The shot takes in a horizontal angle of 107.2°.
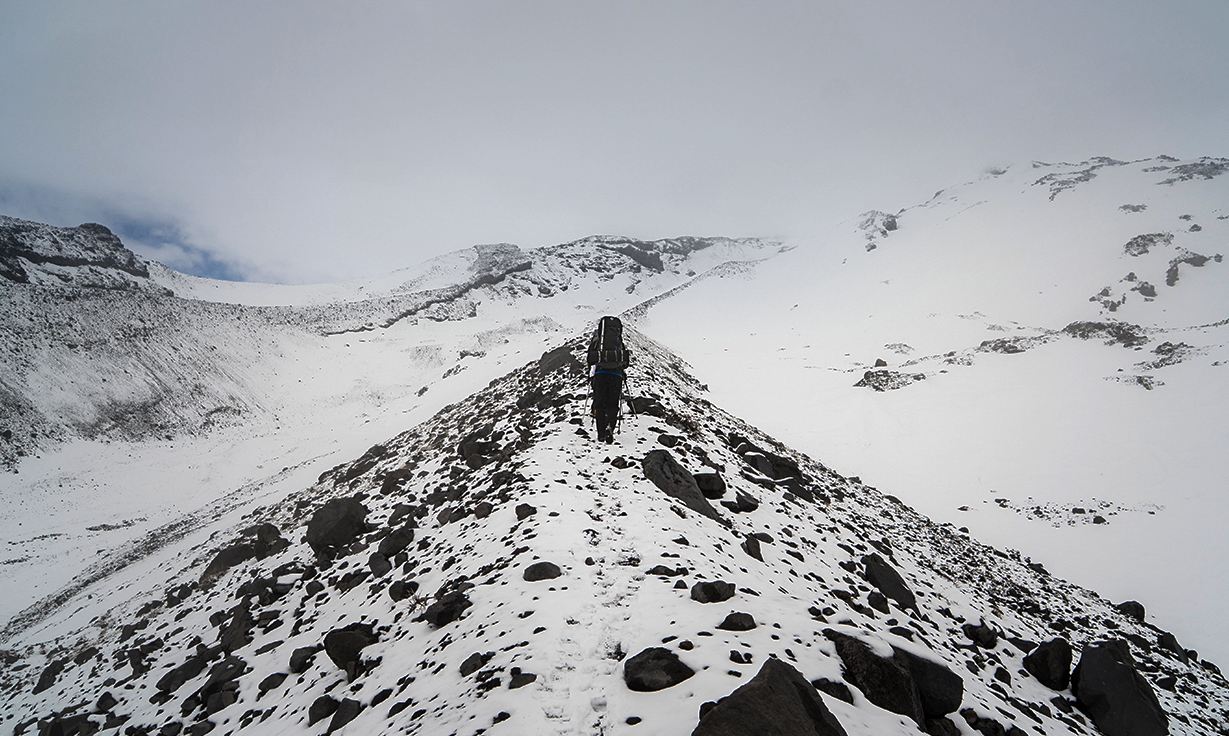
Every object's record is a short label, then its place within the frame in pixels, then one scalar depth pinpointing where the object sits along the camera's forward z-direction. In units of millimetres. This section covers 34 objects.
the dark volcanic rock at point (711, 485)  9164
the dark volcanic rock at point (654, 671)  3717
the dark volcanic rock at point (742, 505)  8930
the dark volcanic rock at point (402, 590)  6441
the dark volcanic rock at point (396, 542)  8016
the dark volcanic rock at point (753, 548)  7254
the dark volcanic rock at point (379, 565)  7539
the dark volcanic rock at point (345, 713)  4434
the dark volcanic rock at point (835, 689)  3842
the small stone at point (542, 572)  5605
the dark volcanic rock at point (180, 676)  6922
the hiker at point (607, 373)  10359
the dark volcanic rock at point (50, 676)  8703
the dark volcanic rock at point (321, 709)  4738
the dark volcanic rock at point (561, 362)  16000
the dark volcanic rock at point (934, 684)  4258
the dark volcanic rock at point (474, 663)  4230
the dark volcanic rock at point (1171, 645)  9416
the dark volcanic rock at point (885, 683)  3963
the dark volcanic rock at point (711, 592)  5004
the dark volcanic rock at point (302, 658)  5977
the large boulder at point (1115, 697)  5844
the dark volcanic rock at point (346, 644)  5520
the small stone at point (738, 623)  4449
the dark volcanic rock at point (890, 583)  7809
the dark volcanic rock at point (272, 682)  5887
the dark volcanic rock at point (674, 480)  8242
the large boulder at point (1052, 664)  6430
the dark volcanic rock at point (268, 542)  10570
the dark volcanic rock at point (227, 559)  10517
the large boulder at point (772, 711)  3012
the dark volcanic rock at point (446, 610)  5398
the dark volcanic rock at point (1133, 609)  10977
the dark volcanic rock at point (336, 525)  9160
